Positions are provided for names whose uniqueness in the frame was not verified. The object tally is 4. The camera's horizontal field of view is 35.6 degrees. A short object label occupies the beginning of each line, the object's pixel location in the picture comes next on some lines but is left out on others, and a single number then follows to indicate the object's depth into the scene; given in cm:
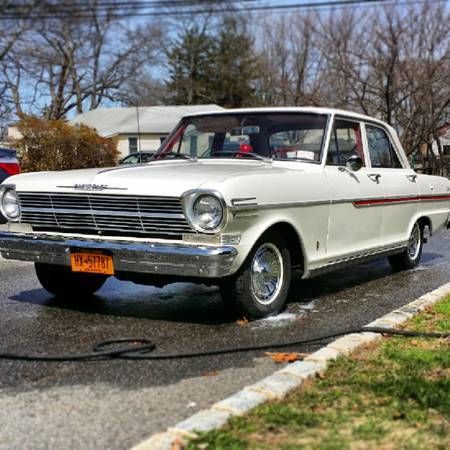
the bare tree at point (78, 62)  4891
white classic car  503
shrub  1986
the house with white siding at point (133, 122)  4256
